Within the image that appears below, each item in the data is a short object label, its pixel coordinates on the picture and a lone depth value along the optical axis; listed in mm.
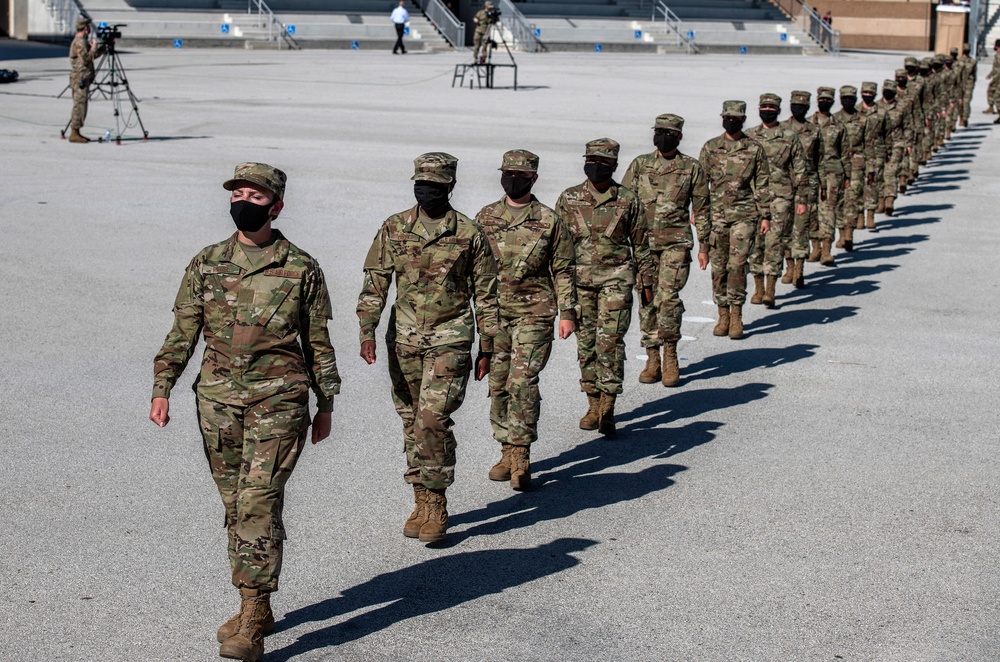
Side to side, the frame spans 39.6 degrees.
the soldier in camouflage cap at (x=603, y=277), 9789
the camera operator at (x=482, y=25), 41381
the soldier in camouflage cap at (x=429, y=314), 7430
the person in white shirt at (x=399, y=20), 50125
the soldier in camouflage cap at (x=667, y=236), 11359
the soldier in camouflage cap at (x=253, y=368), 5969
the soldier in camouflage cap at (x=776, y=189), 14664
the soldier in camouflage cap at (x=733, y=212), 13203
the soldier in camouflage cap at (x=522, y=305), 8531
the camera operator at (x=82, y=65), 24141
